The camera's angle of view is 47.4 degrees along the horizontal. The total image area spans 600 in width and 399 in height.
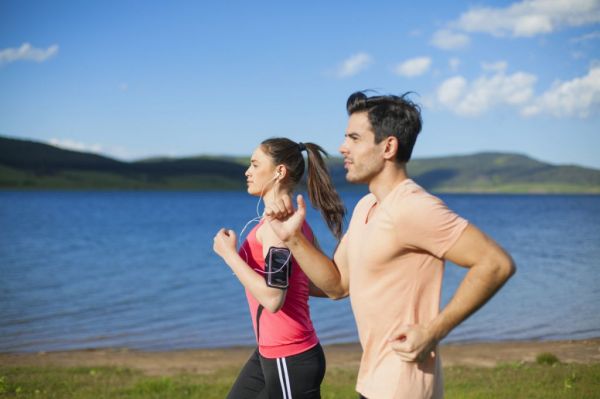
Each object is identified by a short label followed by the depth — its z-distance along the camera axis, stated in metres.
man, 2.92
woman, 3.96
